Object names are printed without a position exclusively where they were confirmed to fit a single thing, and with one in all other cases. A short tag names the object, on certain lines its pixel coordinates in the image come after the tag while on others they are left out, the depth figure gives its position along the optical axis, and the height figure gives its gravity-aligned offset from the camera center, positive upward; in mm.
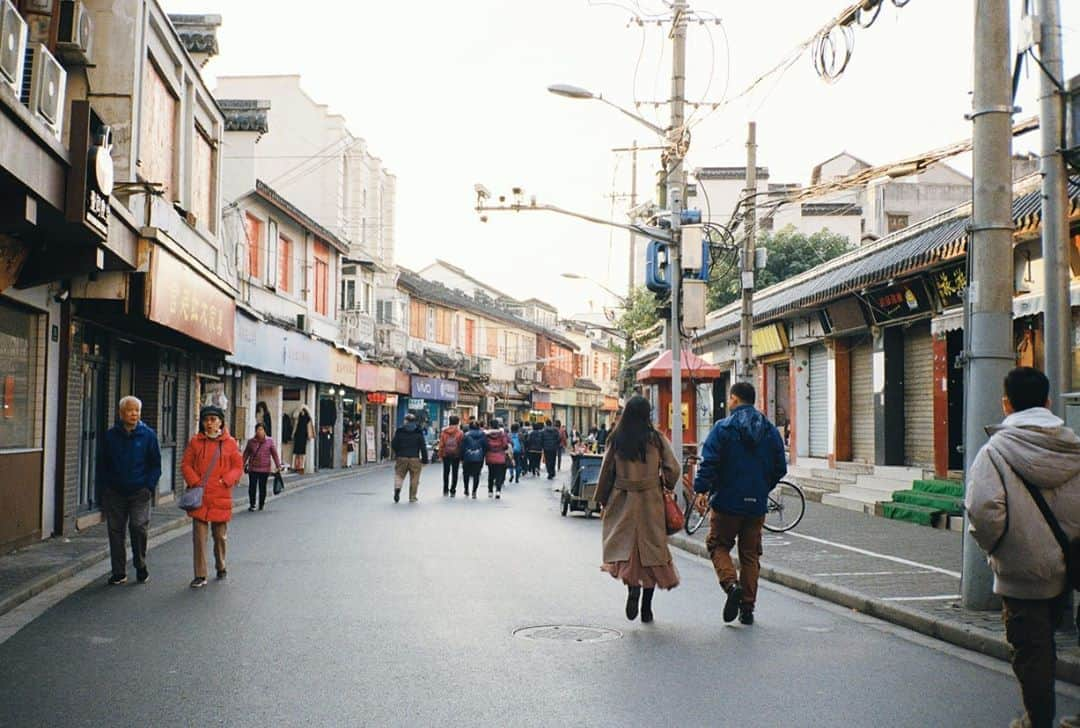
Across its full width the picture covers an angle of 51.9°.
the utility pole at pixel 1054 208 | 8812 +1742
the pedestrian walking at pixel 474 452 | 24234 -886
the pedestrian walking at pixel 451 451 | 24531 -882
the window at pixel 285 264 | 31597 +4198
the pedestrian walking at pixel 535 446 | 32844 -1003
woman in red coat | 10828 -635
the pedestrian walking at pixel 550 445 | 32438 -958
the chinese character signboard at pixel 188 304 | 15547 +1689
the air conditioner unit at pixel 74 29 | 12428 +4303
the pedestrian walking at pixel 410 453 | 22047 -844
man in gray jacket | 5230 -549
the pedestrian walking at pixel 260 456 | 19266 -828
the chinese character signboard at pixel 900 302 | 18781 +2020
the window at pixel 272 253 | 30062 +4269
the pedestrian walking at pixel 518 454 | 32888 -1313
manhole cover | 7988 -1624
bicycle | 15906 -1457
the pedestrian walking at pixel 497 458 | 24250 -1014
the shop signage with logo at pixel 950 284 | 17062 +2095
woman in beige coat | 8797 -733
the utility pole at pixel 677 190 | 18547 +3971
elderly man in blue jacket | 10680 -699
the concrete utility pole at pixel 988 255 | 8688 +1281
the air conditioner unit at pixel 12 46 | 8852 +2940
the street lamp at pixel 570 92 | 19844 +5759
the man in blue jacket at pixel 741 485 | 8883 -572
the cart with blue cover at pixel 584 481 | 19297 -1190
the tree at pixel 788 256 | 43531 +6270
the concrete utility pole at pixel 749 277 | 19672 +2507
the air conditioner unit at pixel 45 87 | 9969 +2940
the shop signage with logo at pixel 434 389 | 50544 +1037
